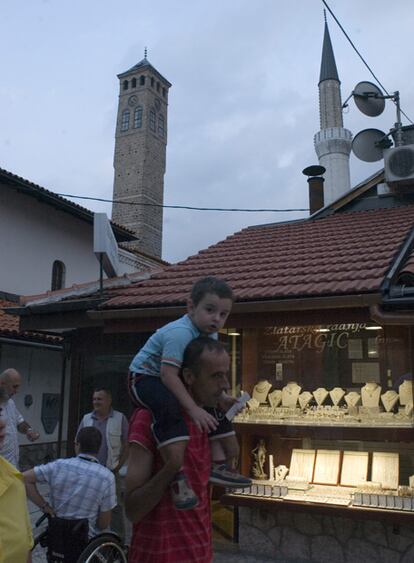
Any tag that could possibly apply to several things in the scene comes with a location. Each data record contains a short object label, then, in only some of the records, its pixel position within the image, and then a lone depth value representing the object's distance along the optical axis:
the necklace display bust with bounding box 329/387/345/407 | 5.89
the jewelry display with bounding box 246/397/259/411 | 6.13
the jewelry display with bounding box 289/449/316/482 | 5.96
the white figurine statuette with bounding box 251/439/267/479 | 6.05
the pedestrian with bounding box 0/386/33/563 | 1.71
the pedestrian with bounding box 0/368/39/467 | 5.47
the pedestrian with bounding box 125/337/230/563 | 1.74
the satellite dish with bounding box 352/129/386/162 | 9.79
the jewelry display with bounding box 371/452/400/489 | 5.47
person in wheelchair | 3.77
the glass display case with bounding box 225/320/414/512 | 5.39
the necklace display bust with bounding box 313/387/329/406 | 5.98
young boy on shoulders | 1.74
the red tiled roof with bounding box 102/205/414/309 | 5.38
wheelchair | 3.76
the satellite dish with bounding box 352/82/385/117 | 10.30
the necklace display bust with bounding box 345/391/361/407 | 5.80
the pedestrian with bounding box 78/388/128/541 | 5.43
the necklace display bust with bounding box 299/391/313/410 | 6.04
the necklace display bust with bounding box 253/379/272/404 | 6.23
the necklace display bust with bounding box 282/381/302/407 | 6.13
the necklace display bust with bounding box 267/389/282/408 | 6.17
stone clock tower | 44.59
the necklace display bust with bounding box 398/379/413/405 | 5.27
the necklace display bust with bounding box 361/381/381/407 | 5.67
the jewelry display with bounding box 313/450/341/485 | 5.82
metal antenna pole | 9.60
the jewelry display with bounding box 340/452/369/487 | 5.70
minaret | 31.64
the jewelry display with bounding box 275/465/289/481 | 5.97
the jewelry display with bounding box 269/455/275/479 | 6.04
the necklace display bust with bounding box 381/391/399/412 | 5.48
